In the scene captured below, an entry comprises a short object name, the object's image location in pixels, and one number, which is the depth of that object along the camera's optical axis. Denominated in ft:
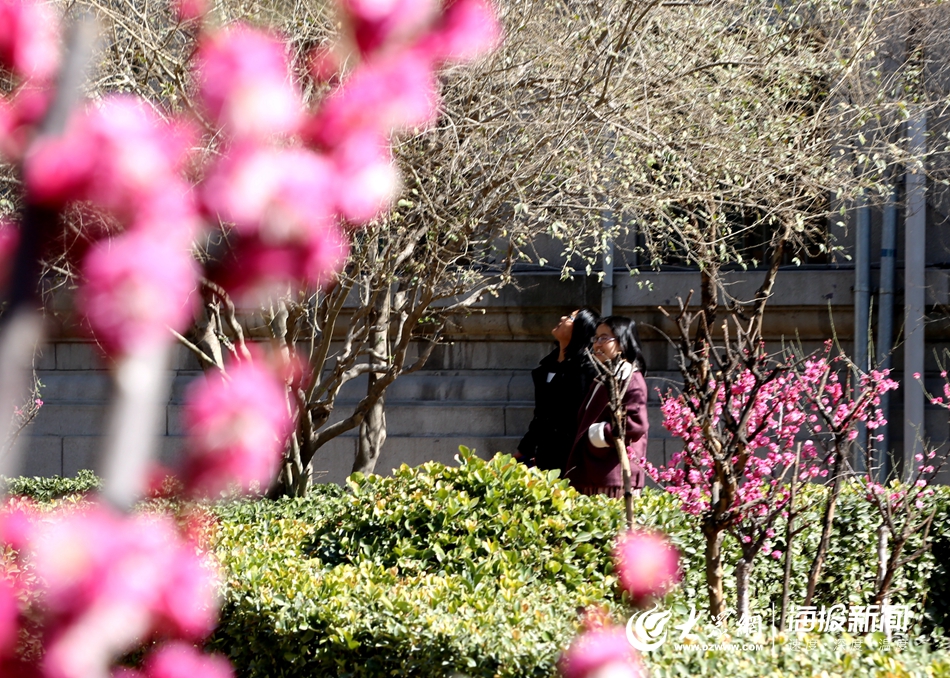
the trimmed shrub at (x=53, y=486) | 59.95
